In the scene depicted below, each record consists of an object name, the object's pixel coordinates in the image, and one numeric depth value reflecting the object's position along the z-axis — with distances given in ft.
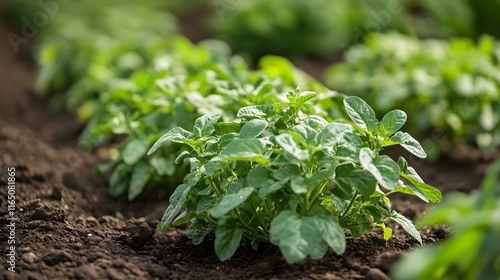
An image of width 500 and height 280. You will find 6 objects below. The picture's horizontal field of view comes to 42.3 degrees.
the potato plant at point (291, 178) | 7.19
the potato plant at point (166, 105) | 10.55
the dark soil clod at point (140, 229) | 9.18
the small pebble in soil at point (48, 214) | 9.14
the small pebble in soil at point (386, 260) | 7.62
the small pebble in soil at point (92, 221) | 9.40
